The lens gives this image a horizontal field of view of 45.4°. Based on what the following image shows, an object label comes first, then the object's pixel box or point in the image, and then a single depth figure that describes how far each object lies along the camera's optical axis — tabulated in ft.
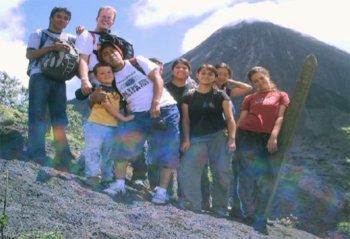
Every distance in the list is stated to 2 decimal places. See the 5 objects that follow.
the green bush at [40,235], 8.24
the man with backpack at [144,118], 12.52
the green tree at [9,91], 32.62
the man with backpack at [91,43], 12.99
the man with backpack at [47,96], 13.33
